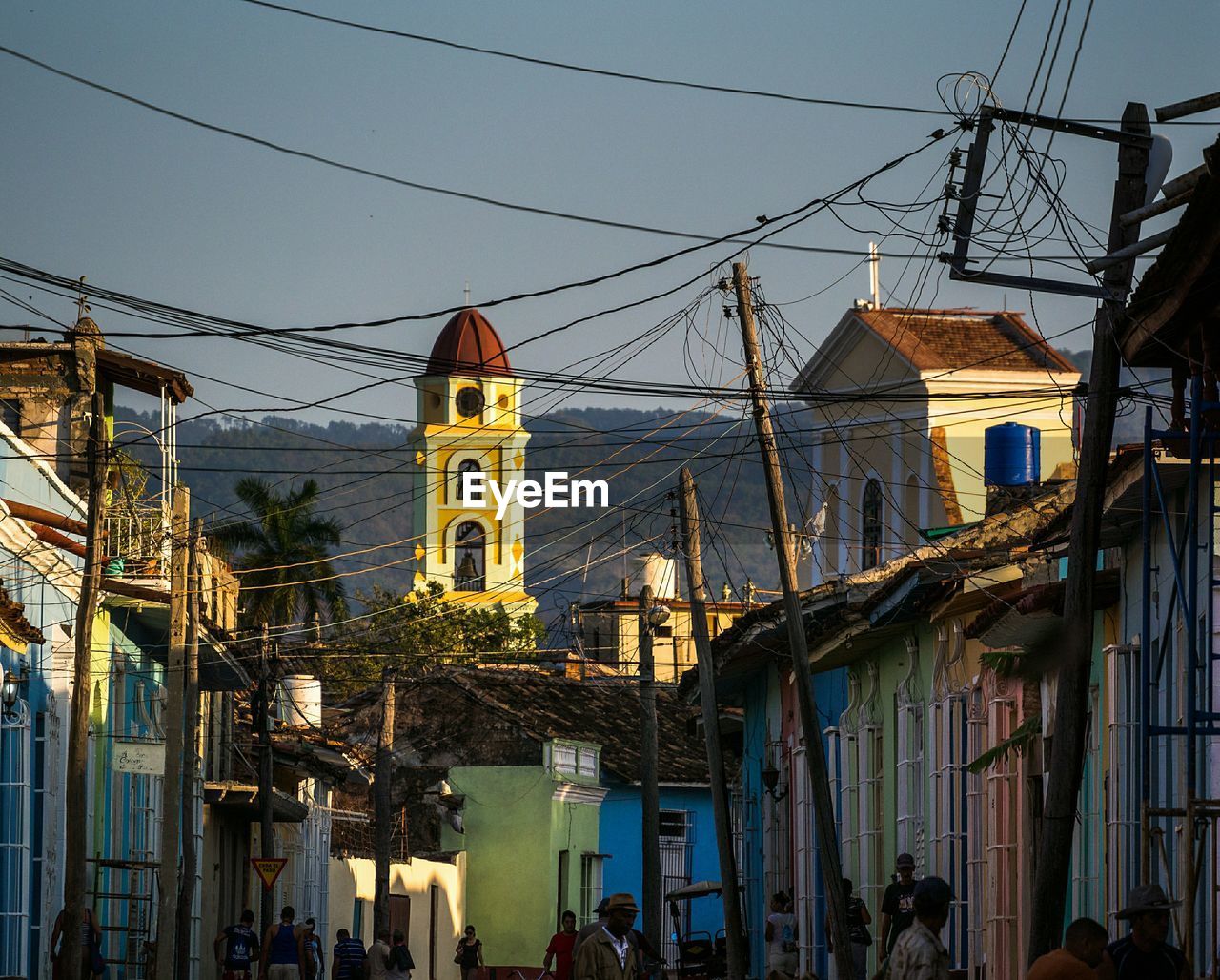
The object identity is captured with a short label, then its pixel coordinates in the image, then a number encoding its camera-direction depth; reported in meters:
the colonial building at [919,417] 35.44
